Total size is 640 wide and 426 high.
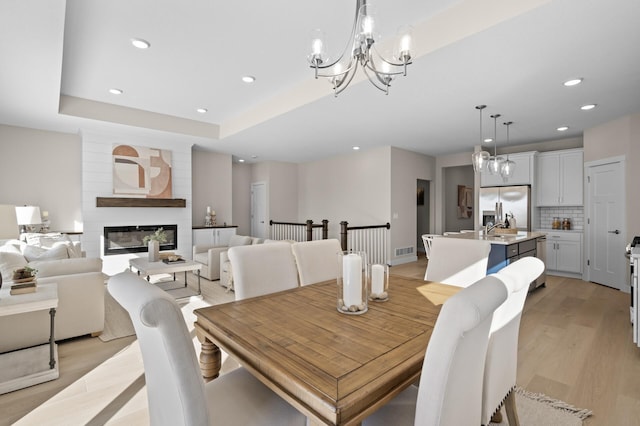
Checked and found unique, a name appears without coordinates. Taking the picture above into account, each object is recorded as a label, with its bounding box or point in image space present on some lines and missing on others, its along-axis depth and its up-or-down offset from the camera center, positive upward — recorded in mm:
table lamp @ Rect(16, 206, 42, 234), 4078 +0
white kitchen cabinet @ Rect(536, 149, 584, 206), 5418 +686
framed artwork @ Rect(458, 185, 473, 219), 8875 +387
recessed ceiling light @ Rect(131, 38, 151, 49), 2885 +1646
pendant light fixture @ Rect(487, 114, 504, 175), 4486 +776
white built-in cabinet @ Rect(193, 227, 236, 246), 6445 -441
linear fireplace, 5477 -432
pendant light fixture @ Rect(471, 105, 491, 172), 4090 +776
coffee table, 3932 -699
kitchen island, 3635 -397
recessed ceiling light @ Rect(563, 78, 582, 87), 3195 +1416
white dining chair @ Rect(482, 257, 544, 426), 1178 -522
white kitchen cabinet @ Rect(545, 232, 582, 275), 5348 -667
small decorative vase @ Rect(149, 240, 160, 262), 4371 -512
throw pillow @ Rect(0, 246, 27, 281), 2750 -434
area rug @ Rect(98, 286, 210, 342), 3000 -1136
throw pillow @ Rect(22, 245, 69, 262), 3234 -411
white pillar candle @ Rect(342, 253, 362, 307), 1357 -291
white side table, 2109 -1124
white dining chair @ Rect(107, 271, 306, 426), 793 -451
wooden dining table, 840 -463
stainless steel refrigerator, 5828 +238
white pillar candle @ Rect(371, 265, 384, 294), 1610 -342
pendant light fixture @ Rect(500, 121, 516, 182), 4695 +726
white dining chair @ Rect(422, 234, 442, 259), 4982 -434
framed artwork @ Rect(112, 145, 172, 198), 5508 +809
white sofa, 2537 -827
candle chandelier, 1675 +990
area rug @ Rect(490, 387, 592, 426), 1753 -1175
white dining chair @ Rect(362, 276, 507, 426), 754 -377
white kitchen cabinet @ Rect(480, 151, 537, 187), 5781 +861
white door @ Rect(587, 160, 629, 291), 4551 -136
